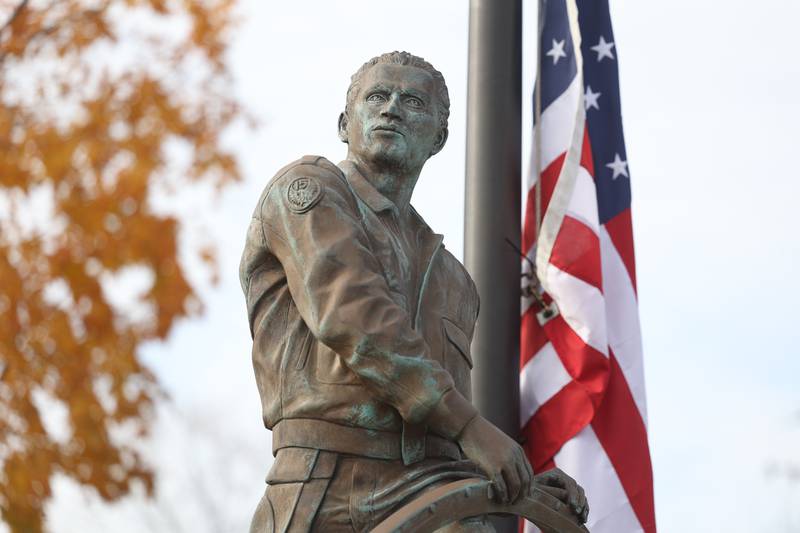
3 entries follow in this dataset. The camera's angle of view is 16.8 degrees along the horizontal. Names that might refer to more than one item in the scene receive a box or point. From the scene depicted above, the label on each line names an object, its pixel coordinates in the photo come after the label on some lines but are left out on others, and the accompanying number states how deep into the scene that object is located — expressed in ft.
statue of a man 23.55
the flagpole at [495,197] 38.83
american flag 40.31
